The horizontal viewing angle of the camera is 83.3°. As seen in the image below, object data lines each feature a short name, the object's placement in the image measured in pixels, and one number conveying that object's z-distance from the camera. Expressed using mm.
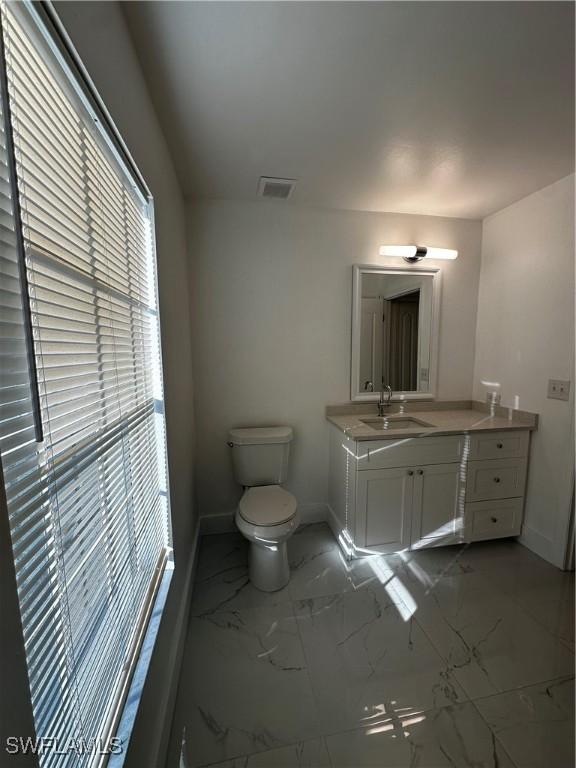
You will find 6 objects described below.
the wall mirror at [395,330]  2398
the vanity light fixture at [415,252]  2266
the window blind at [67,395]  482
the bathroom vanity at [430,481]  2018
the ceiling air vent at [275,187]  1906
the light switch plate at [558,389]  1938
